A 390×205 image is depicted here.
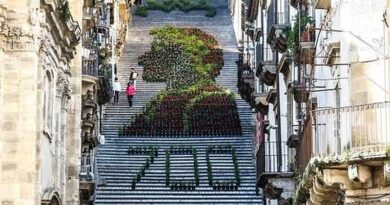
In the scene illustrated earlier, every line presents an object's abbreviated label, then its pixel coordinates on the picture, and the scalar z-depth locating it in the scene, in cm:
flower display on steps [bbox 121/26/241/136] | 5300
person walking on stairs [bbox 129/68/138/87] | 5742
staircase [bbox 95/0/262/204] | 4469
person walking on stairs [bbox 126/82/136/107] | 5572
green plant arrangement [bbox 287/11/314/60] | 3033
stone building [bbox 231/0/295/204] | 3656
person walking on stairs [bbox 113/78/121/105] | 5572
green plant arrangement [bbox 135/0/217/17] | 7844
